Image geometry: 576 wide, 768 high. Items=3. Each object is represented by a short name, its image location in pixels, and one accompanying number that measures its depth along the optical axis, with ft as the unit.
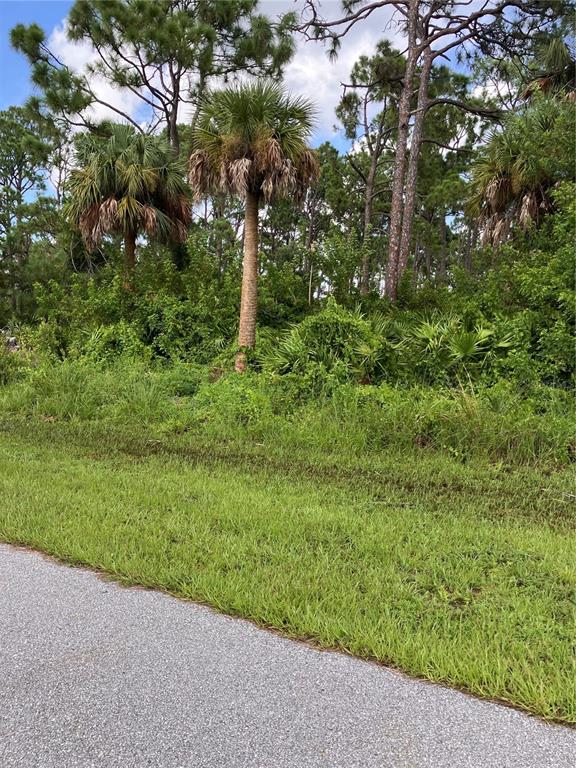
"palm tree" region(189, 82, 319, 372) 32.73
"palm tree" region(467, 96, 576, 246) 35.68
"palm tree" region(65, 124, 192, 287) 45.01
